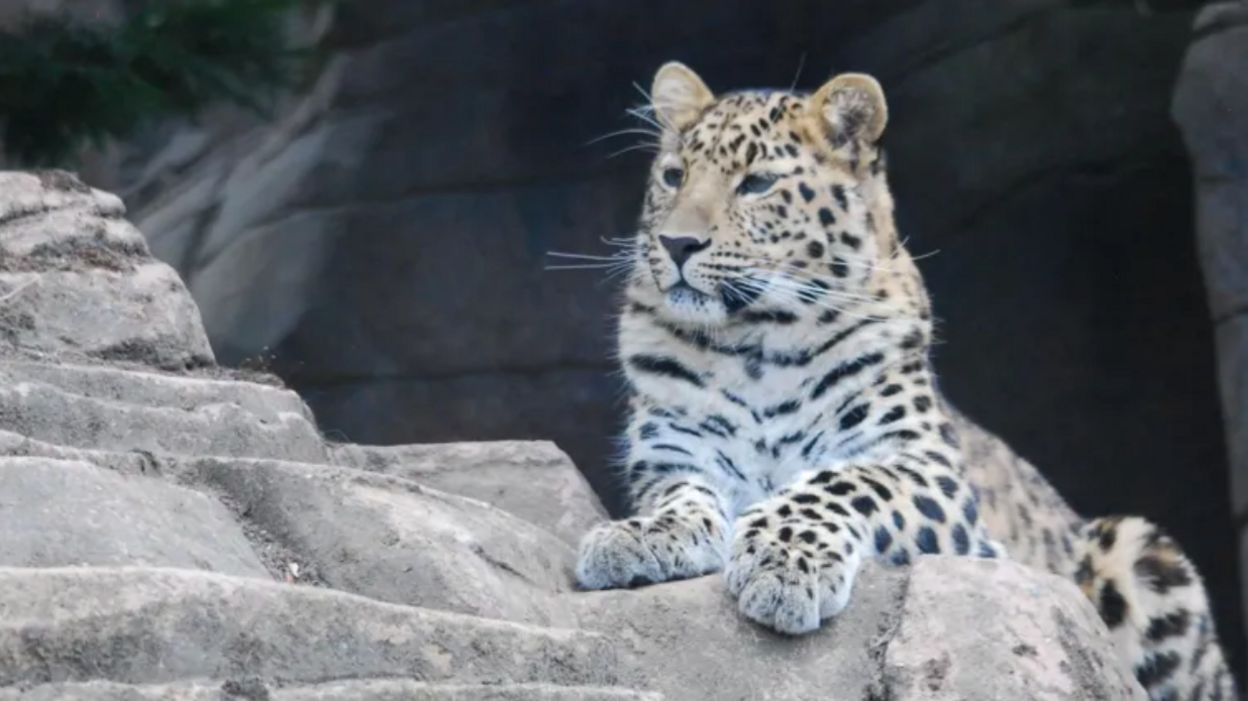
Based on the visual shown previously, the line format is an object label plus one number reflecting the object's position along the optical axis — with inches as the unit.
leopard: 458.0
